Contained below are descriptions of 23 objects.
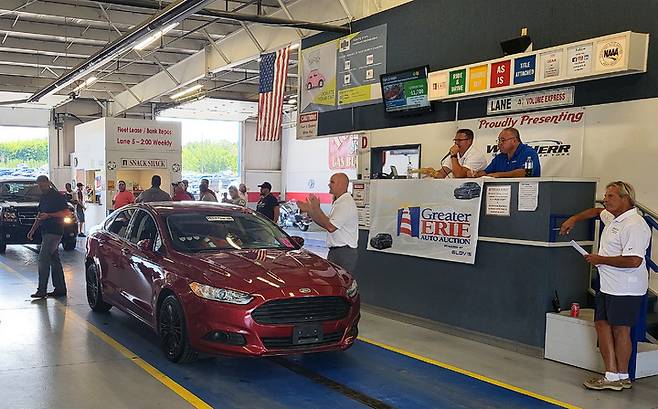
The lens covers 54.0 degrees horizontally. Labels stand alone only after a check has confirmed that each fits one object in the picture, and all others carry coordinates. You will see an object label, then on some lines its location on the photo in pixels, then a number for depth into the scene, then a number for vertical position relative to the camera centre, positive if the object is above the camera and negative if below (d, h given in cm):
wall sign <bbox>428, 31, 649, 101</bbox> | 632 +118
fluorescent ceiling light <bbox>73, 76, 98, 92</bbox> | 1844 +233
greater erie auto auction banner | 719 -56
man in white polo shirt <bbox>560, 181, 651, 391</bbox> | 530 -85
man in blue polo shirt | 690 +19
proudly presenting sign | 723 +46
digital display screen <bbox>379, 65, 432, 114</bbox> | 893 +114
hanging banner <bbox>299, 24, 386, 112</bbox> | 1005 +162
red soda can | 621 -129
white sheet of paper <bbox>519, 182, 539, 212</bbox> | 649 -22
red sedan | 544 -107
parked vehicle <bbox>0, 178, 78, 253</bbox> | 1439 -119
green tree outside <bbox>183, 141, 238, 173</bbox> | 3209 +44
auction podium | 641 -107
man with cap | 1242 -72
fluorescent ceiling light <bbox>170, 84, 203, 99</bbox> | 1960 +230
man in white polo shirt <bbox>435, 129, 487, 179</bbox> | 764 +20
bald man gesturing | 729 -68
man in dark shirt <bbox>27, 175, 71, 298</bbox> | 884 -95
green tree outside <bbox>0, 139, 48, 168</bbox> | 2811 +32
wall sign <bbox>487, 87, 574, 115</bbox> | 731 +87
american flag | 1262 +147
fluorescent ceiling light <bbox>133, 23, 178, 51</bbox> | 1049 +233
